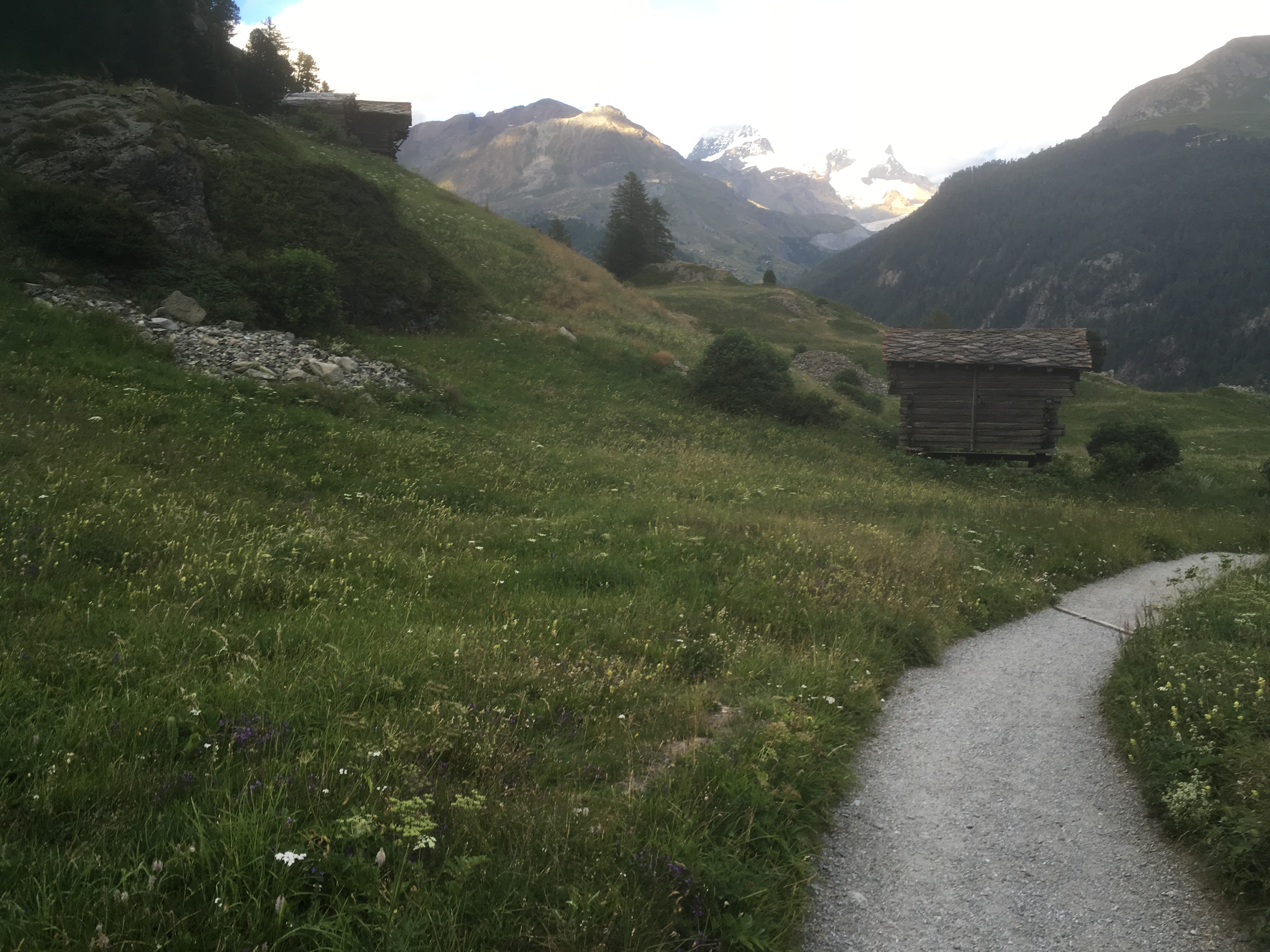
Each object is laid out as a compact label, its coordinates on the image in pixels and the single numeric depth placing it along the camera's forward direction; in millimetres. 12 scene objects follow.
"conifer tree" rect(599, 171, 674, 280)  83250
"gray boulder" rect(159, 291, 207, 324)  18719
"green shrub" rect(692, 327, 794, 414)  28859
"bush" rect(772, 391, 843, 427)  29875
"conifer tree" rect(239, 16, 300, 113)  51219
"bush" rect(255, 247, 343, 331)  21281
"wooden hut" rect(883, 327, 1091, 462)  30125
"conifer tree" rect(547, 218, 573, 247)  69625
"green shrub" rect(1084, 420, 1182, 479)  25734
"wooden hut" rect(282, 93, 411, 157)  49125
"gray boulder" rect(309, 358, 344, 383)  18172
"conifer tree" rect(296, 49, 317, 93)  57812
